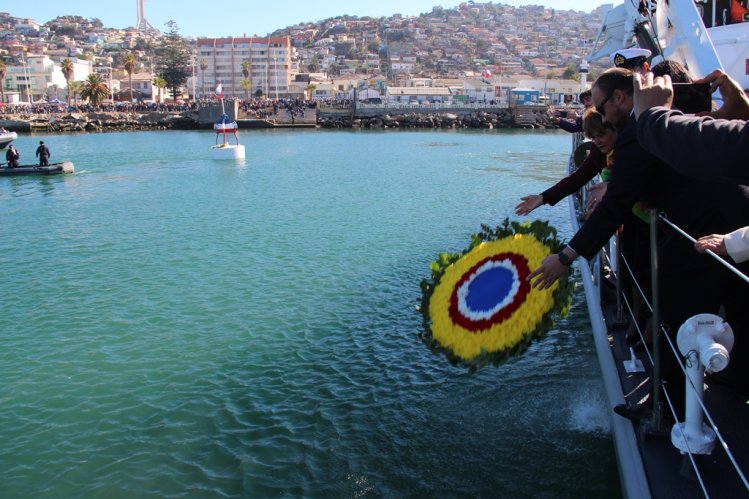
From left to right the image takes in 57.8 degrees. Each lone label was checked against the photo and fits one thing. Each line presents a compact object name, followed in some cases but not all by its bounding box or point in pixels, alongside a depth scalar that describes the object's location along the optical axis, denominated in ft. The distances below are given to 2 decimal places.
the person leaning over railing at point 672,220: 12.00
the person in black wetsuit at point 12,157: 113.60
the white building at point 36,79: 533.14
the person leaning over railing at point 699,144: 8.75
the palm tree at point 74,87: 428.97
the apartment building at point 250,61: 620.08
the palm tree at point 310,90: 491.47
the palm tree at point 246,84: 504.84
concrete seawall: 293.23
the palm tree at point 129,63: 436.76
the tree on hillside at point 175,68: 438.40
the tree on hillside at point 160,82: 434.71
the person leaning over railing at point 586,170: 16.43
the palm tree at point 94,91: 362.12
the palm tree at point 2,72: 378.67
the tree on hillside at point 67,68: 417.69
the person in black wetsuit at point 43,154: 115.44
